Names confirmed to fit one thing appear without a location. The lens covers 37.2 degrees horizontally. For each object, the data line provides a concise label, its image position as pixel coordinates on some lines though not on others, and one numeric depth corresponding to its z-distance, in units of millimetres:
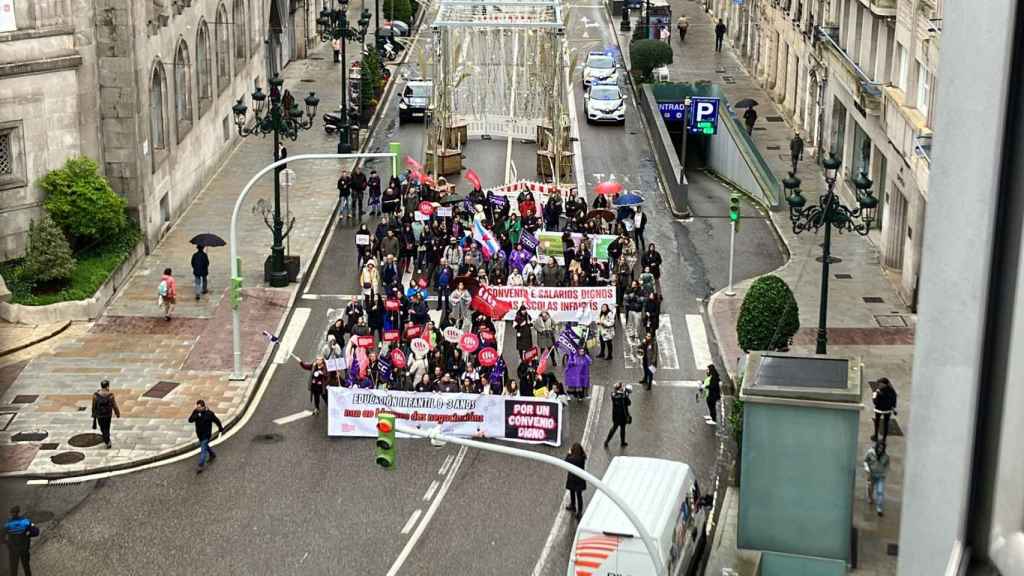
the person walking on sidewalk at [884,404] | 30812
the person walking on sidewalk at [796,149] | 56188
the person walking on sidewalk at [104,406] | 31594
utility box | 24859
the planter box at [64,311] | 39219
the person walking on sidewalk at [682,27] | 85812
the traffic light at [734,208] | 41812
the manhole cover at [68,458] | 31344
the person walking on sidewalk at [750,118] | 63375
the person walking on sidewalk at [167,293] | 39812
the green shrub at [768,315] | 33062
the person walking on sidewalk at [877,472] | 27875
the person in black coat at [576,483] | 28062
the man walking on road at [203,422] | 30797
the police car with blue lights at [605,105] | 66688
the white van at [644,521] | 22562
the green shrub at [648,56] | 72250
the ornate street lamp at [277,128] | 42750
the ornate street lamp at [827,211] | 32188
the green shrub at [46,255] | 39875
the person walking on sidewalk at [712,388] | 33438
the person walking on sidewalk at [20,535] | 24562
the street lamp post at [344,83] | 56969
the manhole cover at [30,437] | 32438
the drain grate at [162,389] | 35125
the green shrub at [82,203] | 41812
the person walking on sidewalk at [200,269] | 41812
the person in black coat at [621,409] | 31891
